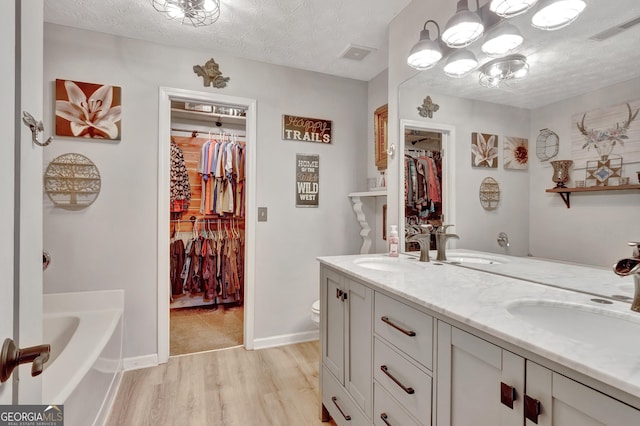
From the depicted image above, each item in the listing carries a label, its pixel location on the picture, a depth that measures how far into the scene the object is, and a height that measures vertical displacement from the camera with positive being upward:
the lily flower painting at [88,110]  2.21 +0.70
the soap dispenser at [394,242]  2.05 -0.21
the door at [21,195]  0.54 +0.02
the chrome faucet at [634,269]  0.80 -0.15
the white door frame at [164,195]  2.44 +0.10
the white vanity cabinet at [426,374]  0.67 -0.48
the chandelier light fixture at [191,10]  1.89 +1.25
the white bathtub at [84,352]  1.33 -0.76
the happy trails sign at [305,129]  2.81 +0.73
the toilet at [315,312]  2.44 -0.81
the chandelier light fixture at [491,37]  1.26 +0.83
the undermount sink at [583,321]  0.87 -0.34
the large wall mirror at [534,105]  1.07 +0.44
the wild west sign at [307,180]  2.86 +0.27
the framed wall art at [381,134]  2.80 +0.69
